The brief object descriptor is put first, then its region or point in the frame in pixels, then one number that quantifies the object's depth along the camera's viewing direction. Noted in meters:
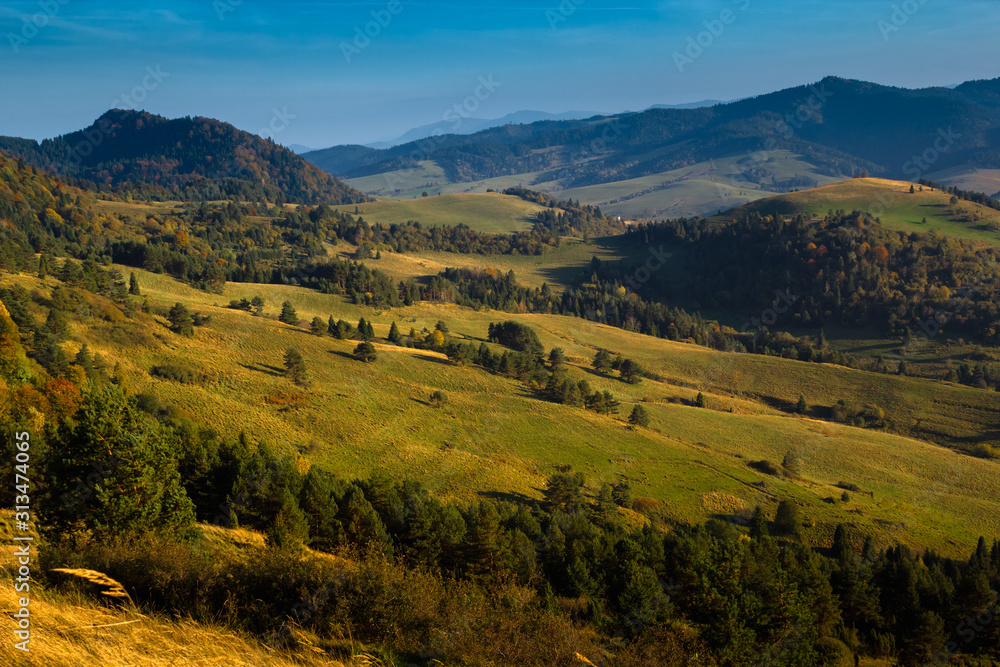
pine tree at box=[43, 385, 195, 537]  18.50
